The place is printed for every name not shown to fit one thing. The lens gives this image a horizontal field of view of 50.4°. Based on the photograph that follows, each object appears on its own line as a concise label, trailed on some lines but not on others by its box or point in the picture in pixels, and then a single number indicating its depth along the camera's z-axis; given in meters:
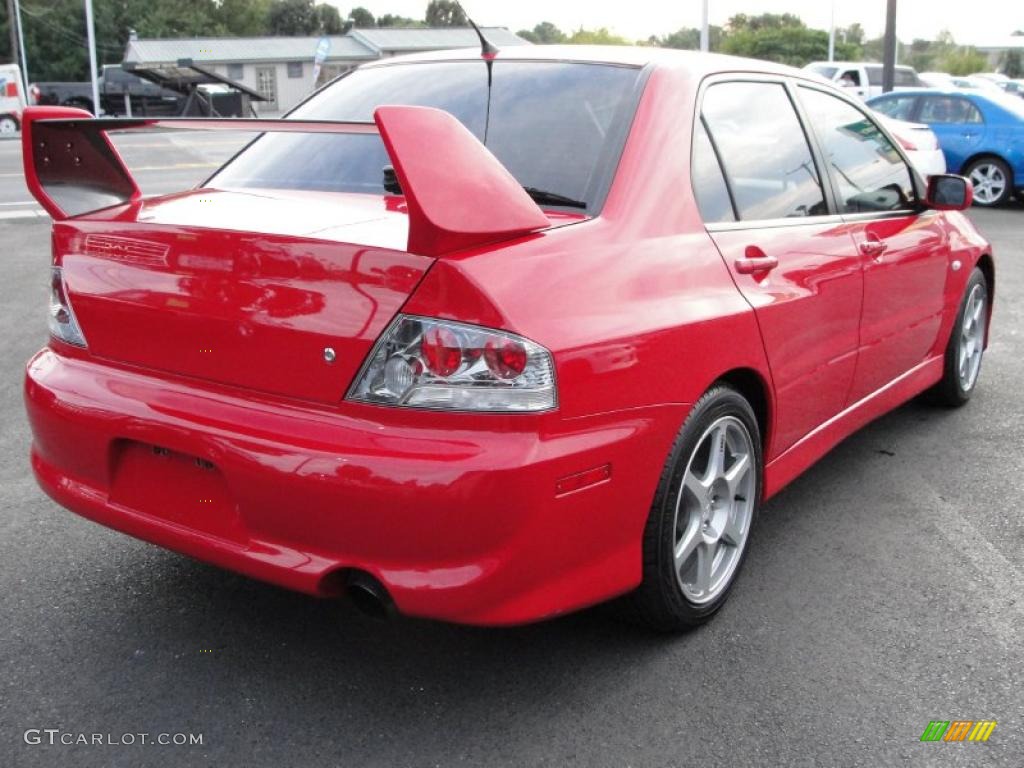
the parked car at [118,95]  40.50
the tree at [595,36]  65.56
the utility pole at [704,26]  25.52
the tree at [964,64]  57.91
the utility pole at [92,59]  37.47
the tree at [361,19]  106.62
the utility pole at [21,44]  51.86
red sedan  2.34
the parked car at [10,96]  31.38
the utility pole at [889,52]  20.70
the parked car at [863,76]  25.94
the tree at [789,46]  66.38
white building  72.95
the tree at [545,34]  77.06
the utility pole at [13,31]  50.42
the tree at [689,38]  80.08
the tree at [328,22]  103.38
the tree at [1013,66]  75.12
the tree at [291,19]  102.94
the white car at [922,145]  12.91
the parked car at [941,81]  26.17
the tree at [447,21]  92.19
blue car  14.18
